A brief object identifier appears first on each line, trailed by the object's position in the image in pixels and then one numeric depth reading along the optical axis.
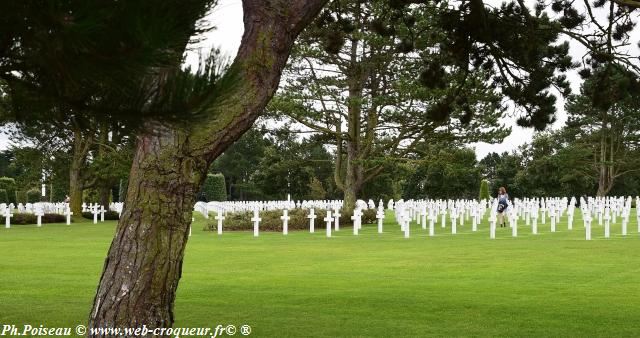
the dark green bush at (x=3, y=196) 53.10
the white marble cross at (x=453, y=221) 24.81
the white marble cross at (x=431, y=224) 24.41
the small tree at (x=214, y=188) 59.91
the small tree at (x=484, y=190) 52.11
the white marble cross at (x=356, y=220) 25.16
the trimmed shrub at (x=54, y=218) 35.89
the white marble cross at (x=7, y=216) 31.63
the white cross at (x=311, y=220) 26.77
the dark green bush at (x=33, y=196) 69.56
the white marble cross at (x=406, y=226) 23.36
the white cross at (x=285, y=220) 25.62
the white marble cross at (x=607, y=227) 22.64
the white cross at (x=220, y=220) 25.97
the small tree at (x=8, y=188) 50.15
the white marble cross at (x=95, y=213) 35.71
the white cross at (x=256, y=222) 24.72
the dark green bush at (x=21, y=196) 60.84
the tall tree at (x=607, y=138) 59.53
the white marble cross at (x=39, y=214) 32.50
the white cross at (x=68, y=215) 34.31
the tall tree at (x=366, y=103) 30.86
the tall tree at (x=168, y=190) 5.82
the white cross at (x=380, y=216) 26.02
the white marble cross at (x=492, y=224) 22.38
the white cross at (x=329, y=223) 24.11
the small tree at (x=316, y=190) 57.81
